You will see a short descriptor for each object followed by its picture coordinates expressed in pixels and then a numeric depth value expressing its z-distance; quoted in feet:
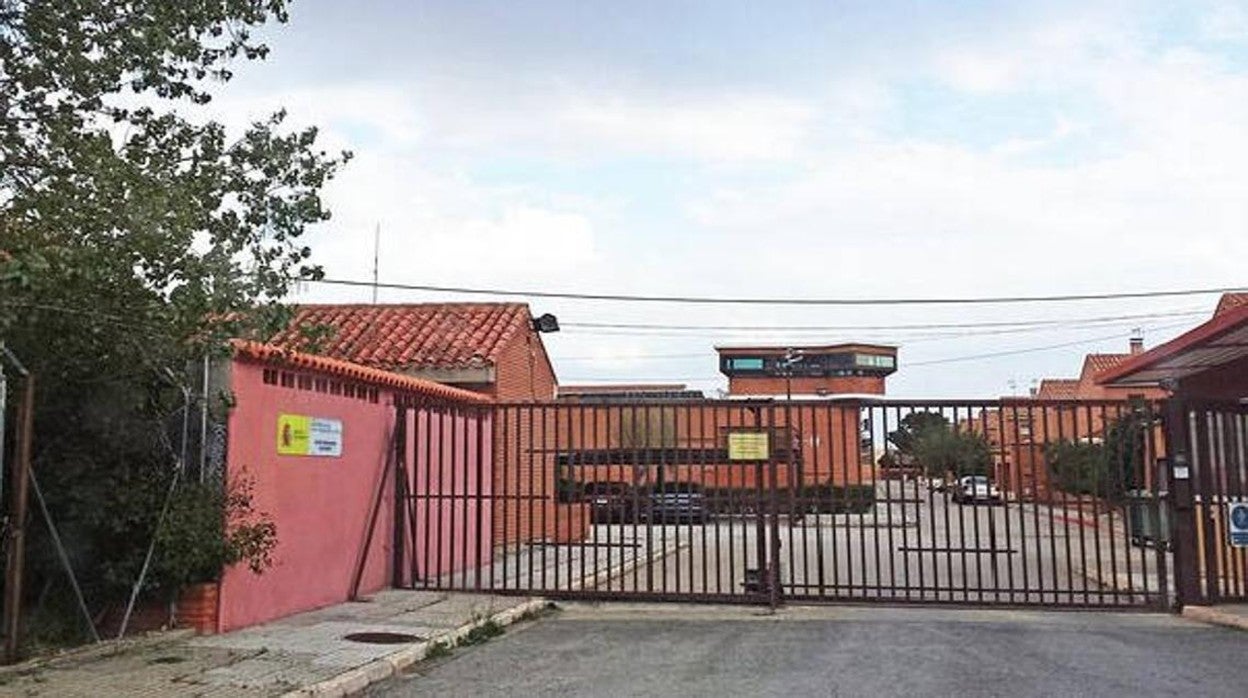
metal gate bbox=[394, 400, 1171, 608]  43.93
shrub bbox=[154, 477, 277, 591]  33.42
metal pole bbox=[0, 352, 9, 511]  26.40
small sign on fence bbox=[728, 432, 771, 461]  44.45
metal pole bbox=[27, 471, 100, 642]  30.88
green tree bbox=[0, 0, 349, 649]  25.82
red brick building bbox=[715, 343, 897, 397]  161.89
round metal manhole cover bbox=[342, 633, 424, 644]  34.35
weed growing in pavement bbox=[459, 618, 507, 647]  36.35
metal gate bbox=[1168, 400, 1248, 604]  43.14
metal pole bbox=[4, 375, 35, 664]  27.48
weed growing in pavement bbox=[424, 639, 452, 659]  33.63
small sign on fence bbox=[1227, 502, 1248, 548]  43.29
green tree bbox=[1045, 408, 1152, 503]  43.47
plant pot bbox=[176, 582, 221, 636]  34.32
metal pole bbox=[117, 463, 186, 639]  33.06
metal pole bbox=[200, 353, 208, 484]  35.04
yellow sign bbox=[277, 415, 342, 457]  38.93
